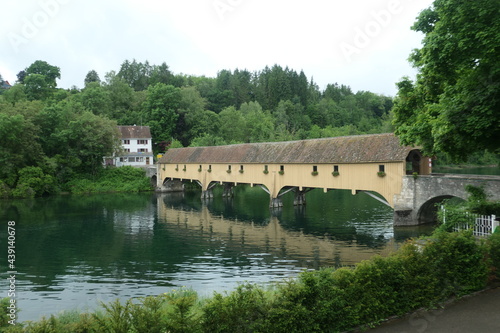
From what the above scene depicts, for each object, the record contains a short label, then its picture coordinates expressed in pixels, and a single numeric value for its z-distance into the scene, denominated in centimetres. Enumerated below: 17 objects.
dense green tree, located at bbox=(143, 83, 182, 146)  6856
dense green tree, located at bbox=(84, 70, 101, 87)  9900
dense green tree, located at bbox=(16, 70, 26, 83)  9019
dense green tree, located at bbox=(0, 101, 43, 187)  4666
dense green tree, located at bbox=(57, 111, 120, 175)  5329
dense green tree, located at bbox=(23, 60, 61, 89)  7969
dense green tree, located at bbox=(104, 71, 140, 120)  7356
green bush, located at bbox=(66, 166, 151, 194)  5331
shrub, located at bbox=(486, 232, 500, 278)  917
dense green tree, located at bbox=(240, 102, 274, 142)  6862
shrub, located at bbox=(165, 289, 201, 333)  611
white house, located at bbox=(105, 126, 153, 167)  6519
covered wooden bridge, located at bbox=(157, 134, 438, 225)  2456
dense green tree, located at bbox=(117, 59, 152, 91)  9362
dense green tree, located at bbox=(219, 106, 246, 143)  6938
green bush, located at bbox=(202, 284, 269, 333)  641
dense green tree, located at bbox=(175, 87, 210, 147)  6912
